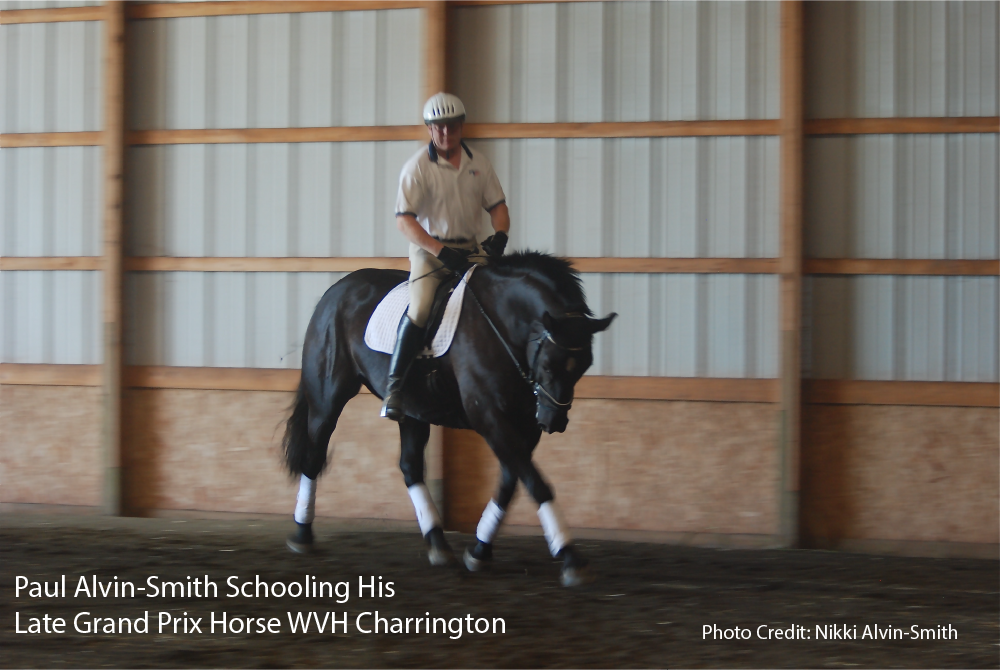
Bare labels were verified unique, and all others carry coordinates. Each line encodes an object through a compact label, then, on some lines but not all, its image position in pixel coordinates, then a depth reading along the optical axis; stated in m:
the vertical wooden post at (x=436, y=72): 11.09
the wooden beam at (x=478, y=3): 11.27
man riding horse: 8.40
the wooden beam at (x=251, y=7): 11.42
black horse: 7.54
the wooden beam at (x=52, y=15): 12.02
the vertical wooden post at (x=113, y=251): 11.82
